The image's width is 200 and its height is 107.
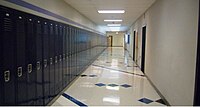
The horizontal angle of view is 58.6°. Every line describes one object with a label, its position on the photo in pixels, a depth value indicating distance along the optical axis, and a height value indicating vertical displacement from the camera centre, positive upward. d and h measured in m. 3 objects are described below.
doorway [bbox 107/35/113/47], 32.26 +0.86
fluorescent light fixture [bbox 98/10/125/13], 7.44 +1.41
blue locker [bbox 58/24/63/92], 4.23 -0.24
